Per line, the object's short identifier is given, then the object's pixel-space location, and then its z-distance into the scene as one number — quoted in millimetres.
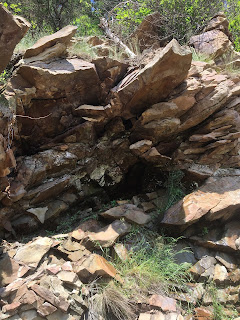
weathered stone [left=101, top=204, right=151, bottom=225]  4605
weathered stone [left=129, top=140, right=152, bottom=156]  4961
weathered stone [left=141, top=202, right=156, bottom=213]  4996
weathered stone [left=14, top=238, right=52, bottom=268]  3627
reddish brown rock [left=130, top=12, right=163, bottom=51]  6752
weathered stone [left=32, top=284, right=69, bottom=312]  3104
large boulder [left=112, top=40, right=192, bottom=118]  4371
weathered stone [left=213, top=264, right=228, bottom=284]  4086
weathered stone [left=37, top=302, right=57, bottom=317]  3012
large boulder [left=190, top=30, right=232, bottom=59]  6035
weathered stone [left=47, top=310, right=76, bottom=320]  3053
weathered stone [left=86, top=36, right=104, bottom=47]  5875
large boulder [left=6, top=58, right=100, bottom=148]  4344
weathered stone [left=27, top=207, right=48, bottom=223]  4492
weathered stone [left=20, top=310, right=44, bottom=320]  2990
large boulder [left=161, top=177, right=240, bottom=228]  4426
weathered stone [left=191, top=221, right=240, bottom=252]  4352
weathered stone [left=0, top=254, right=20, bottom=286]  3318
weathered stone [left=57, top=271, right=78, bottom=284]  3398
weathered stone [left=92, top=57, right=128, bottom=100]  4926
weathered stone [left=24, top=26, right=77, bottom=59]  4586
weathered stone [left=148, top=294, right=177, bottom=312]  3473
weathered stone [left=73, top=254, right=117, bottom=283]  3592
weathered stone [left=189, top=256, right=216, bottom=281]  4141
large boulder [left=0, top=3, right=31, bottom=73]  3238
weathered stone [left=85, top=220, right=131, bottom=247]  4133
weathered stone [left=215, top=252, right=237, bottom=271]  4261
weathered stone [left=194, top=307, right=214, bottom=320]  3666
